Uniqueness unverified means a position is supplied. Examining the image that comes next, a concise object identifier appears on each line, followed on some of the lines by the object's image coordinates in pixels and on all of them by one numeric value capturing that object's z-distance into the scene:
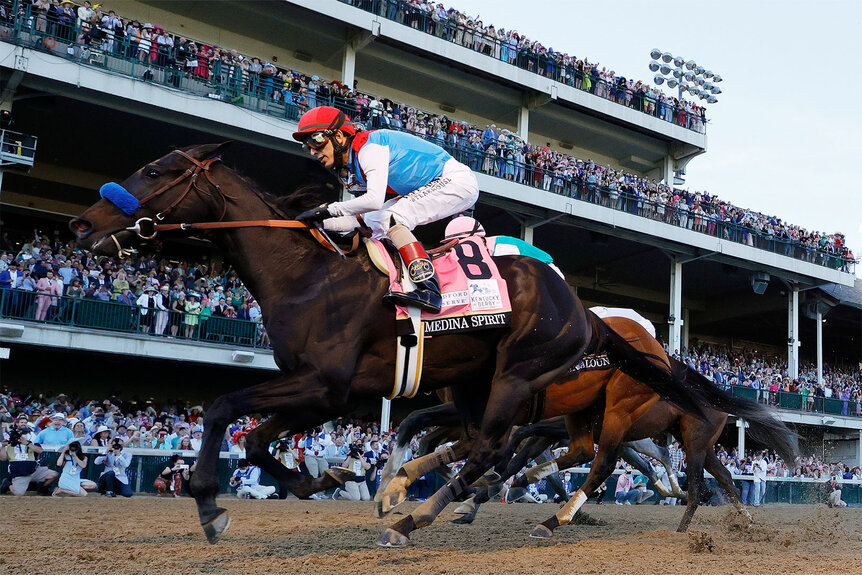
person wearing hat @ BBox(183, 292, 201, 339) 16.50
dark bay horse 5.07
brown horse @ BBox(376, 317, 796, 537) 7.89
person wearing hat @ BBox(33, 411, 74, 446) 11.87
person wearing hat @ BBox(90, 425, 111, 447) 12.45
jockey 5.47
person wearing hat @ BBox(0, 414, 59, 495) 11.14
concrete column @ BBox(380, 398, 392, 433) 19.06
